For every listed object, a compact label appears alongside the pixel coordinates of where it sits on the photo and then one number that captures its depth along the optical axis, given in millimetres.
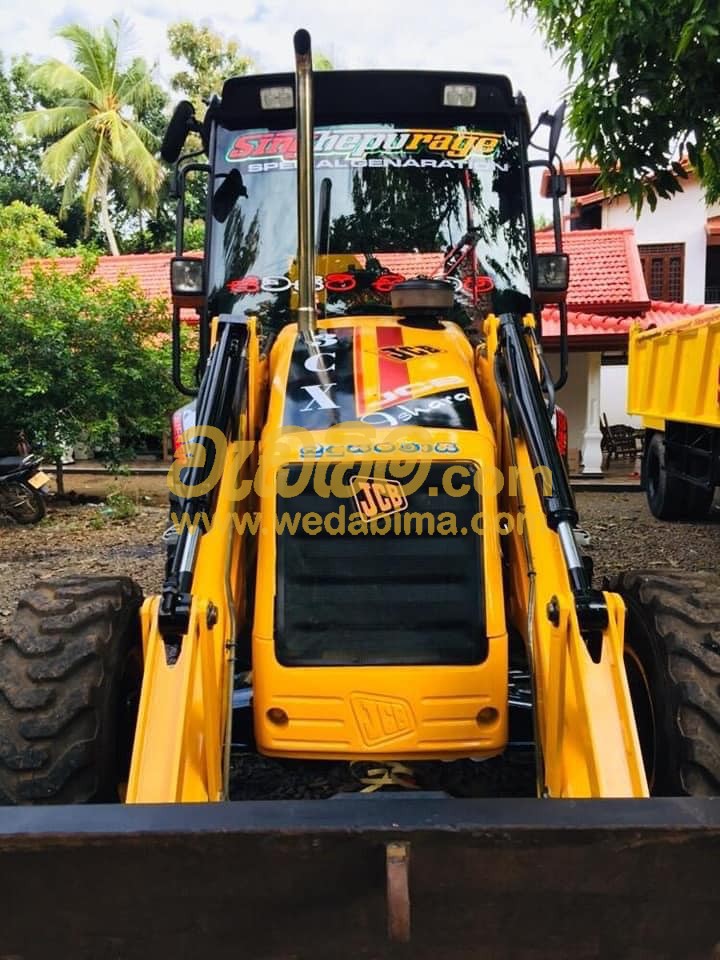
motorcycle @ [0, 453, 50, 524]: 10477
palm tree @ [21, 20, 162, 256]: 24234
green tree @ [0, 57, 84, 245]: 27828
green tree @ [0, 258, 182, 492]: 10594
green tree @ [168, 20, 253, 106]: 27109
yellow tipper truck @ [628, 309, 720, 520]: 9086
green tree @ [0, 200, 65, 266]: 14781
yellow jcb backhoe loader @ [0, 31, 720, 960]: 1605
